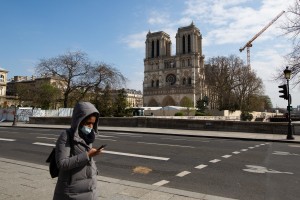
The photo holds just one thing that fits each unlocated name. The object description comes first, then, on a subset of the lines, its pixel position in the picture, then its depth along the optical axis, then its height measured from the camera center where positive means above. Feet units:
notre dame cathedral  293.99 +59.92
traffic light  47.46 +4.22
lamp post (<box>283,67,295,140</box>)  44.42 +1.70
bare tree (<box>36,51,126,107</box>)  110.54 +18.22
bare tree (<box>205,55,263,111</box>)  176.30 +25.34
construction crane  326.58 +99.28
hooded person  7.79 -1.55
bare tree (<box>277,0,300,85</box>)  54.04 +10.95
